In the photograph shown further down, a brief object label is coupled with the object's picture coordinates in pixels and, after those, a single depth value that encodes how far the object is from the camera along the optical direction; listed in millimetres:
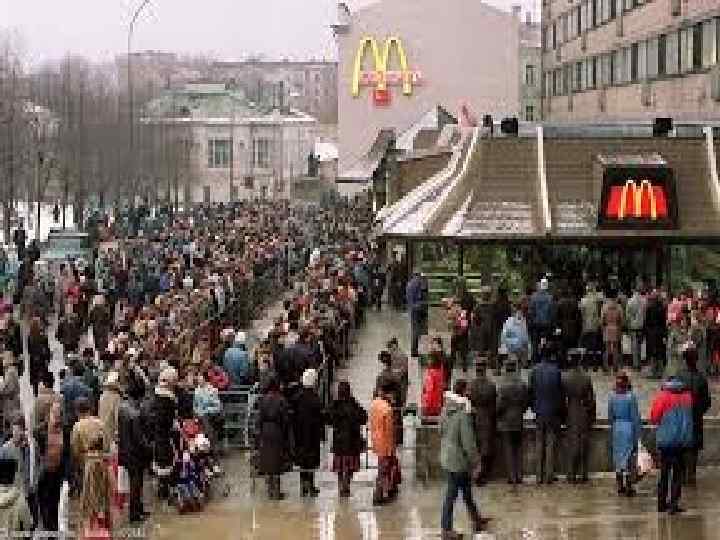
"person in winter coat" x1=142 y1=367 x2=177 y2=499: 17781
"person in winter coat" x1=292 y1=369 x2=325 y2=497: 18469
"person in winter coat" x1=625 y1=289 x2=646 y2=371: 24250
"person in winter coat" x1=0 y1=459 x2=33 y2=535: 12927
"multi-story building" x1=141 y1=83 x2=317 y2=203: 129500
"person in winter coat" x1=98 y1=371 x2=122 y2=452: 18188
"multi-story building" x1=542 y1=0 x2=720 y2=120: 45656
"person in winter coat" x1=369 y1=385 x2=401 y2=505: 17750
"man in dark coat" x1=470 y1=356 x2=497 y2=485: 18219
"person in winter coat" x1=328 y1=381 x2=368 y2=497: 18109
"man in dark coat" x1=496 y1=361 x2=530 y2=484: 18281
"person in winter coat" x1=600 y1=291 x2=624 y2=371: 24156
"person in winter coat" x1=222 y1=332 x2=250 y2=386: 21422
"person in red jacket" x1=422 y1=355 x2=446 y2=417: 19266
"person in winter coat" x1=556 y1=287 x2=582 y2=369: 24344
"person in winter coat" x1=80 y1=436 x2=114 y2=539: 15297
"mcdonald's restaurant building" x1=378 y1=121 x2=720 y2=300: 26844
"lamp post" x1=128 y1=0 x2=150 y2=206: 64319
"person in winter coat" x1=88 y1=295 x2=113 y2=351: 29953
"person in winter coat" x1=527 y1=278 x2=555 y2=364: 24391
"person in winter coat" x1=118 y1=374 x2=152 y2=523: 17594
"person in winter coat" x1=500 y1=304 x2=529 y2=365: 22531
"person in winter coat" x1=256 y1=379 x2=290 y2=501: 18109
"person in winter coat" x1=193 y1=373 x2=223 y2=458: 19516
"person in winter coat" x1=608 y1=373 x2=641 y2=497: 17891
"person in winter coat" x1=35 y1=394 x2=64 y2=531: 16547
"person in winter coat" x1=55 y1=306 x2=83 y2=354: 28895
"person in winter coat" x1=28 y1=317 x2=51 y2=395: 25328
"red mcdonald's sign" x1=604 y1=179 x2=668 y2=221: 26812
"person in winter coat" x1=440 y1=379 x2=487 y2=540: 16078
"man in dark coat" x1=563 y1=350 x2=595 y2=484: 18391
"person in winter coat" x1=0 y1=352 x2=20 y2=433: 19672
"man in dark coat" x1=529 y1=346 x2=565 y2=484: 18281
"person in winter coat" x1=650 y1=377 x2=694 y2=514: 16875
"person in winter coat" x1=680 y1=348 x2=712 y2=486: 17797
